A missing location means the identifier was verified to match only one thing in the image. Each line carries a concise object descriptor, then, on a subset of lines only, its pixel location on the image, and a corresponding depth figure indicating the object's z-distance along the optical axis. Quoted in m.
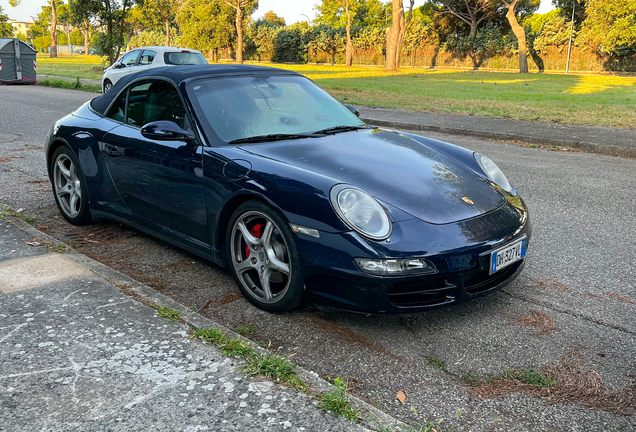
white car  17.52
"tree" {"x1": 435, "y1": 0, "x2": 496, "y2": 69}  53.84
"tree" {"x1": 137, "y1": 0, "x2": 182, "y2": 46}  70.50
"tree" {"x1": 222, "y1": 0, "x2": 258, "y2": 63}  53.62
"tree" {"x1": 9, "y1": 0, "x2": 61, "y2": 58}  77.01
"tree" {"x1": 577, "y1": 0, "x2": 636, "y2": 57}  41.09
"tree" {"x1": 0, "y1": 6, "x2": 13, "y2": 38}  50.00
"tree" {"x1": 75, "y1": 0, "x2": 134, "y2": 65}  32.16
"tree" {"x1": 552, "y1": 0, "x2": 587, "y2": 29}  50.44
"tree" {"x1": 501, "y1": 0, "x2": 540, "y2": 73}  45.38
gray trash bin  24.28
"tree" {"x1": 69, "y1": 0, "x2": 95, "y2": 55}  32.06
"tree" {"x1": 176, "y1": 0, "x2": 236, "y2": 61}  60.34
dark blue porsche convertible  2.98
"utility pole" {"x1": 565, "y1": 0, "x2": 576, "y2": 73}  46.78
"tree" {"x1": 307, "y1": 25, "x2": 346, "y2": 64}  62.99
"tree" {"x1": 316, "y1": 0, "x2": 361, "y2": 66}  72.19
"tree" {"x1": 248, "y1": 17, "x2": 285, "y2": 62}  66.00
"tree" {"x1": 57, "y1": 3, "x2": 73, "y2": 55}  95.25
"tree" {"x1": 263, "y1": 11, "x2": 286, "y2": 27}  102.88
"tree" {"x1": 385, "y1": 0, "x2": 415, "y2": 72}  36.72
